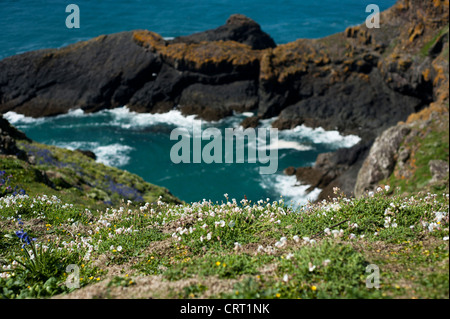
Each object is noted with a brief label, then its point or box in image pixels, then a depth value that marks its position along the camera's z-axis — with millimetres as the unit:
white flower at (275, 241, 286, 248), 7888
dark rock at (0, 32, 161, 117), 68625
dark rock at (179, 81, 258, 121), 61344
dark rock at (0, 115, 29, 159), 20947
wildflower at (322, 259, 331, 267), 6633
